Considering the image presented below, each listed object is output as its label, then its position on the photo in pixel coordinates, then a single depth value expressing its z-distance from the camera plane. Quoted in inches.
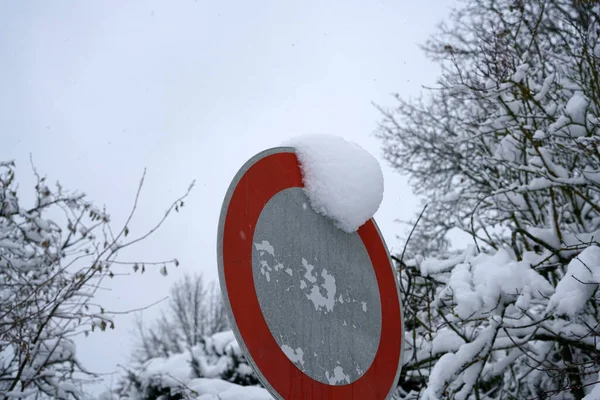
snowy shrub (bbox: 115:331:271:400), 174.9
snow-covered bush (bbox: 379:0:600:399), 95.1
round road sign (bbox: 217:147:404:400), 46.3
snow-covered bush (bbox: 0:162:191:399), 131.6
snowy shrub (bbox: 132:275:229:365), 953.5
